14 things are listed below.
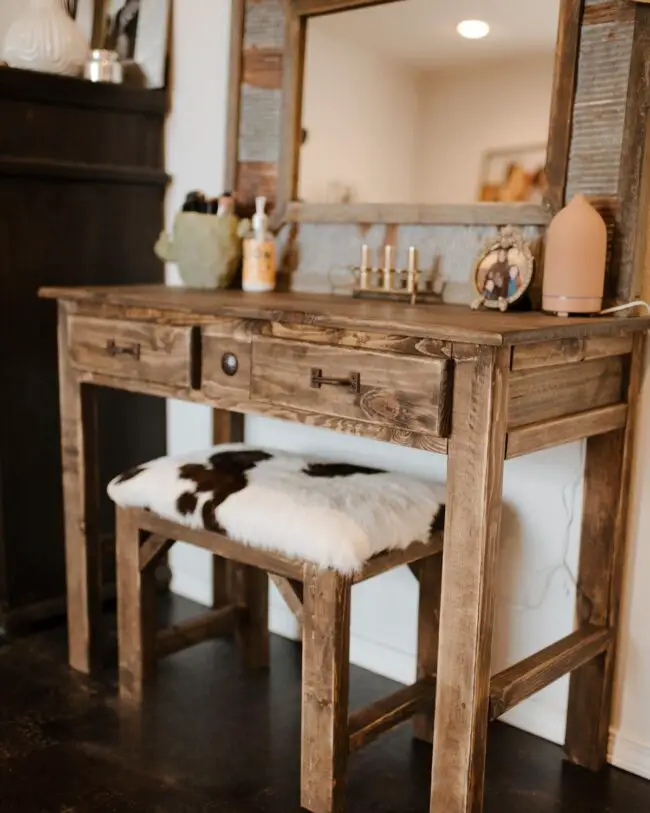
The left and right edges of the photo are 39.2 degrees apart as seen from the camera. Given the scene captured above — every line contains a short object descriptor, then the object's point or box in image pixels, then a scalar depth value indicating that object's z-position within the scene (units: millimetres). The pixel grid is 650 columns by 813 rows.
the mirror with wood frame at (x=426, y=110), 1612
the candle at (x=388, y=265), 1805
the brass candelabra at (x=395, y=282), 1760
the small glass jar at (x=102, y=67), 2178
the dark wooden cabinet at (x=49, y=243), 2064
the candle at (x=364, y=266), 1817
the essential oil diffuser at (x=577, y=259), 1452
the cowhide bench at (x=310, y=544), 1457
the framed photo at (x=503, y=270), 1577
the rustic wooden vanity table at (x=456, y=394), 1286
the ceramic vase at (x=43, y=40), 2088
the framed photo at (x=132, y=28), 2258
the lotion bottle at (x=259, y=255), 1950
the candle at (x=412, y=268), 1754
